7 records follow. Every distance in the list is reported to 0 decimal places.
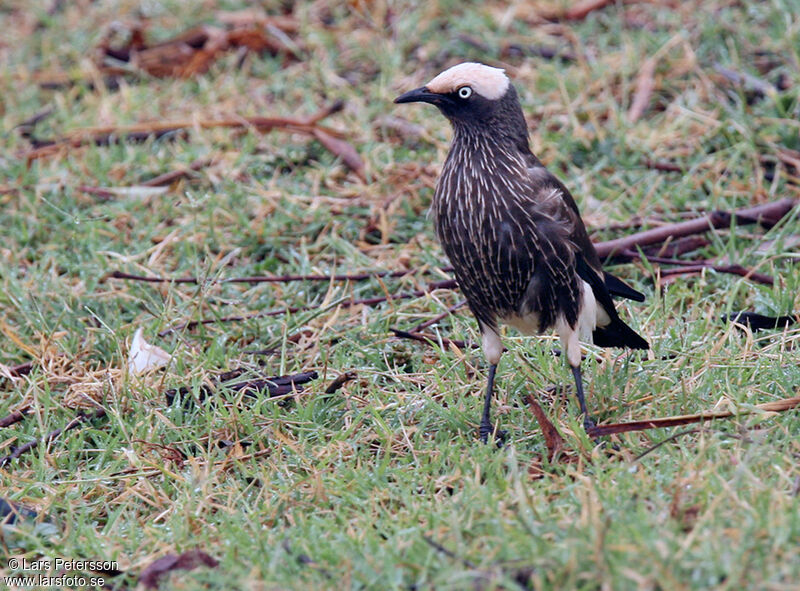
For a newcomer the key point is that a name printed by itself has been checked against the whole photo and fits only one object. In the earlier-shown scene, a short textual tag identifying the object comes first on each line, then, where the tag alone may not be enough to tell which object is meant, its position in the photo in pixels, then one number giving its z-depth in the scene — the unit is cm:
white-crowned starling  766
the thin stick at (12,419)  818
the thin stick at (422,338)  887
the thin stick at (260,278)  980
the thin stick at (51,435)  783
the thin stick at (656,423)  702
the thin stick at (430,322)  918
